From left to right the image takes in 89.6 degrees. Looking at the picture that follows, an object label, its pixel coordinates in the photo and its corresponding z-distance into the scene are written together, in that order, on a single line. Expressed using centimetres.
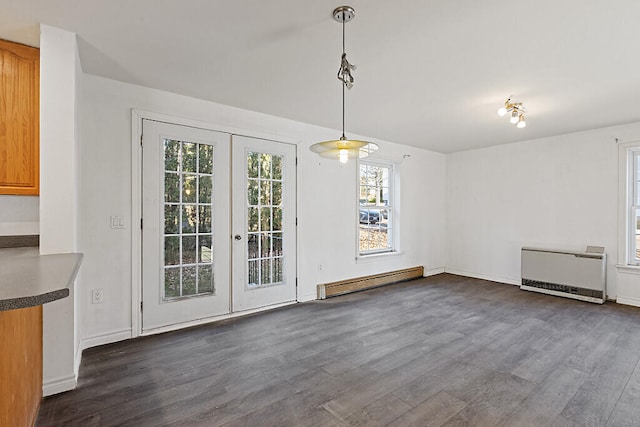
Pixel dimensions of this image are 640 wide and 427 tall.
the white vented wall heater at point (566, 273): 456
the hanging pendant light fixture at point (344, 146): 201
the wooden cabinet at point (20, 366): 135
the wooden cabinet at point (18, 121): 220
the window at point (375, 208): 551
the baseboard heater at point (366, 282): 474
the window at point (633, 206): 452
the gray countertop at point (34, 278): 92
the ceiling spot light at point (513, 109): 353
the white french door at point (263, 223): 388
